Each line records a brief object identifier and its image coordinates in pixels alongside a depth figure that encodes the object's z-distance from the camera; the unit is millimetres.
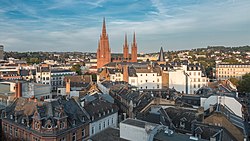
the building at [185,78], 72812
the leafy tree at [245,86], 69812
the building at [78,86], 58094
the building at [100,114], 34156
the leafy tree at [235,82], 78438
